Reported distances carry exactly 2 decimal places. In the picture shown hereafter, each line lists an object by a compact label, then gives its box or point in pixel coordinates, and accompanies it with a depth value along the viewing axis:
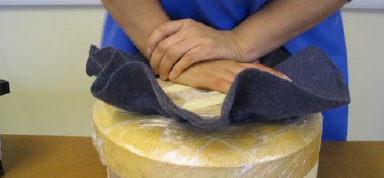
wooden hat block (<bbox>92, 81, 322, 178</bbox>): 0.31
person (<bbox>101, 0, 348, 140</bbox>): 0.42
